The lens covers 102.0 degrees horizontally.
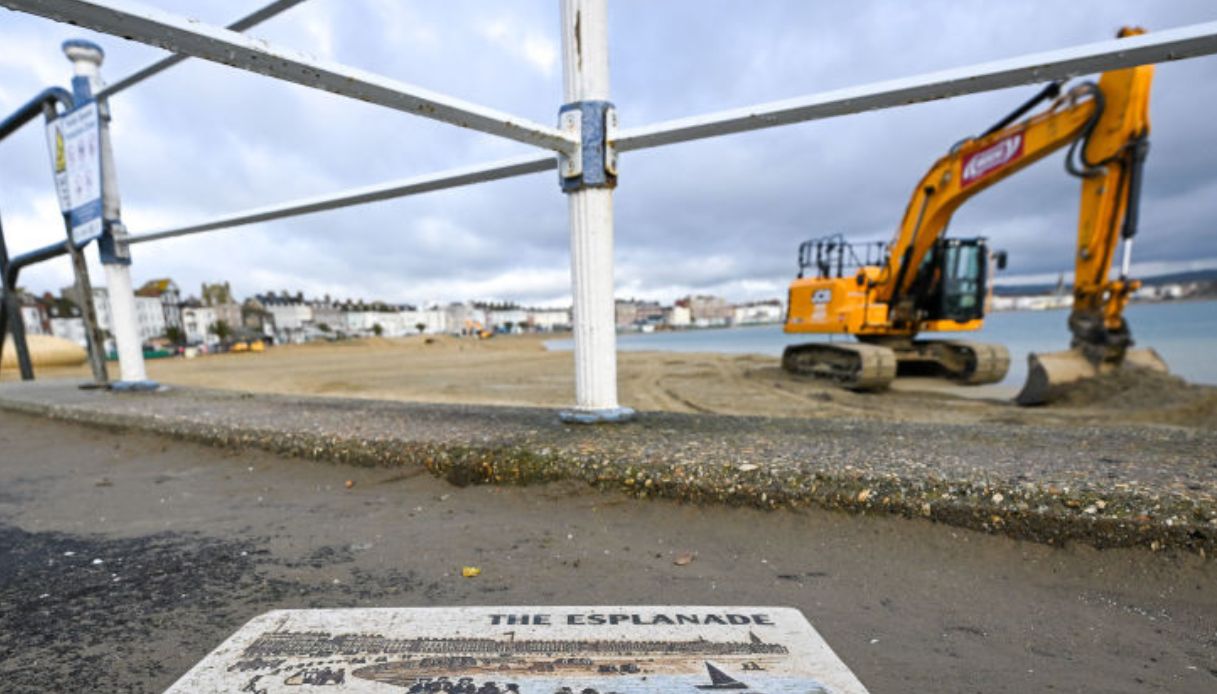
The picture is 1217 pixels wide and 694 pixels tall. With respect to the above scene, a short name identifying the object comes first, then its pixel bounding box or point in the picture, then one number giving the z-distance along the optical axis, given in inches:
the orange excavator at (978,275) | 258.1
